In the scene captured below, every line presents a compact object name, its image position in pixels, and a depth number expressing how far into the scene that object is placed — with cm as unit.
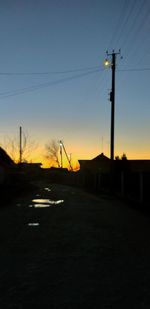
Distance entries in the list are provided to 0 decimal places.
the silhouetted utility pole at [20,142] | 3694
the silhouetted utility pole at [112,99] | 1796
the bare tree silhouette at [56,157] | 6960
